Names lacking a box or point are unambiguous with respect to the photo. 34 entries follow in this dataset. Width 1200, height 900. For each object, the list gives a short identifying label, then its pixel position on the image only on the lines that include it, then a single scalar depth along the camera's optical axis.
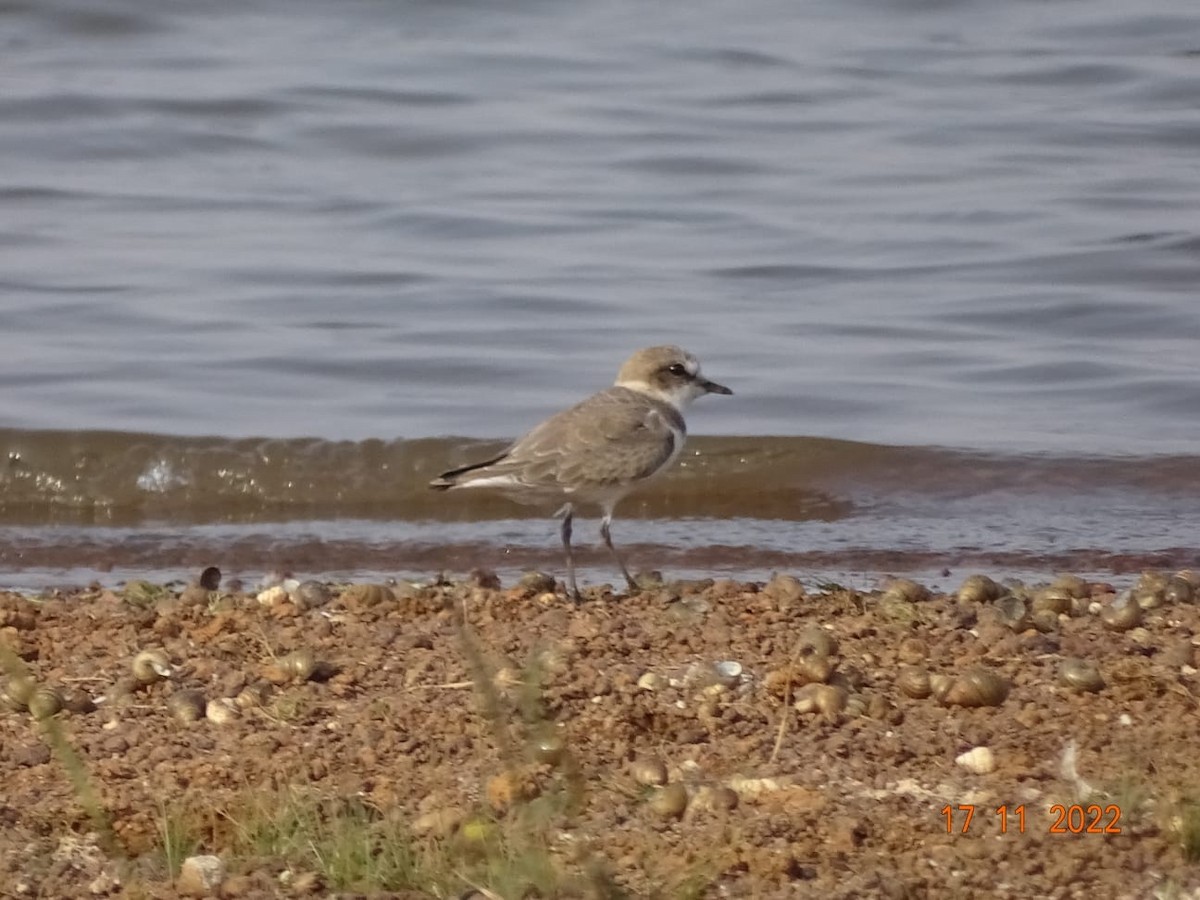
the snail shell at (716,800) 8.69
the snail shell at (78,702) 10.24
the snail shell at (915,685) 10.12
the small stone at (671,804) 8.66
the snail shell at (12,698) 10.18
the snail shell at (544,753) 8.86
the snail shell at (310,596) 12.30
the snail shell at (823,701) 9.83
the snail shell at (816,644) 10.73
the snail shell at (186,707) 10.04
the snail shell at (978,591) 12.47
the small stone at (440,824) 8.34
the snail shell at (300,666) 10.62
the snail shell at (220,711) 10.05
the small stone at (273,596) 12.30
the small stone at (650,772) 8.98
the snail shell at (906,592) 12.35
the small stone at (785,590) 12.26
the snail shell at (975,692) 9.95
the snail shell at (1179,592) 12.34
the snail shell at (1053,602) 12.15
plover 13.97
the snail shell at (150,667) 10.59
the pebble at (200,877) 7.91
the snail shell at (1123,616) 11.62
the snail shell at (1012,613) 11.59
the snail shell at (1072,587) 12.59
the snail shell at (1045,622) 11.52
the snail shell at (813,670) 10.13
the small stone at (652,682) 10.30
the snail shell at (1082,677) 10.13
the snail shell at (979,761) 9.16
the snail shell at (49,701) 9.82
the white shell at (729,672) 10.35
